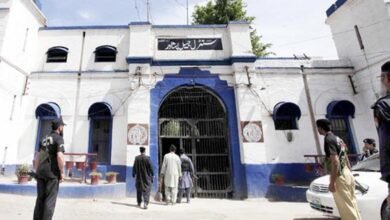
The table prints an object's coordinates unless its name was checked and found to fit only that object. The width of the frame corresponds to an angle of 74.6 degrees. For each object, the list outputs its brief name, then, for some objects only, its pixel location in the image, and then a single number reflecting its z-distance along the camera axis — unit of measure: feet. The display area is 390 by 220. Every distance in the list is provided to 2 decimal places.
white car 14.67
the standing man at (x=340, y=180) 13.30
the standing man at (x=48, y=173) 13.17
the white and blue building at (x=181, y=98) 34.06
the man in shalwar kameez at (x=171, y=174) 27.14
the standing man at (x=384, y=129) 7.70
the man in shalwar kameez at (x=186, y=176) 28.35
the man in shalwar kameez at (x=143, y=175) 24.38
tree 61.72
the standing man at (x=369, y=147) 24.70
